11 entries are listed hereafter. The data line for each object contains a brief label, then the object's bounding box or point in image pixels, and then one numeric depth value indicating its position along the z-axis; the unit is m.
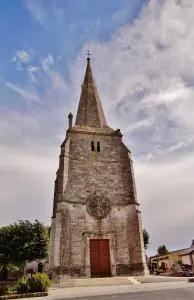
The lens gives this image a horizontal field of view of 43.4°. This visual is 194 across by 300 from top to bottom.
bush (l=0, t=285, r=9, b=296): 12.21
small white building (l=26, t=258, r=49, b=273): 19.80
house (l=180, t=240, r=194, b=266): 38.61
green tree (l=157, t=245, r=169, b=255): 66.83
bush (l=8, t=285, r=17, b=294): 12.82
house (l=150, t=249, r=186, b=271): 45.61
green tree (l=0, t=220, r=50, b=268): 14.58
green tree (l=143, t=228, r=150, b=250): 35.96
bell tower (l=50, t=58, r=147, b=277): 19.81
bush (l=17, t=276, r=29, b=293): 12.68
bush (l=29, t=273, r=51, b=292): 12.60
